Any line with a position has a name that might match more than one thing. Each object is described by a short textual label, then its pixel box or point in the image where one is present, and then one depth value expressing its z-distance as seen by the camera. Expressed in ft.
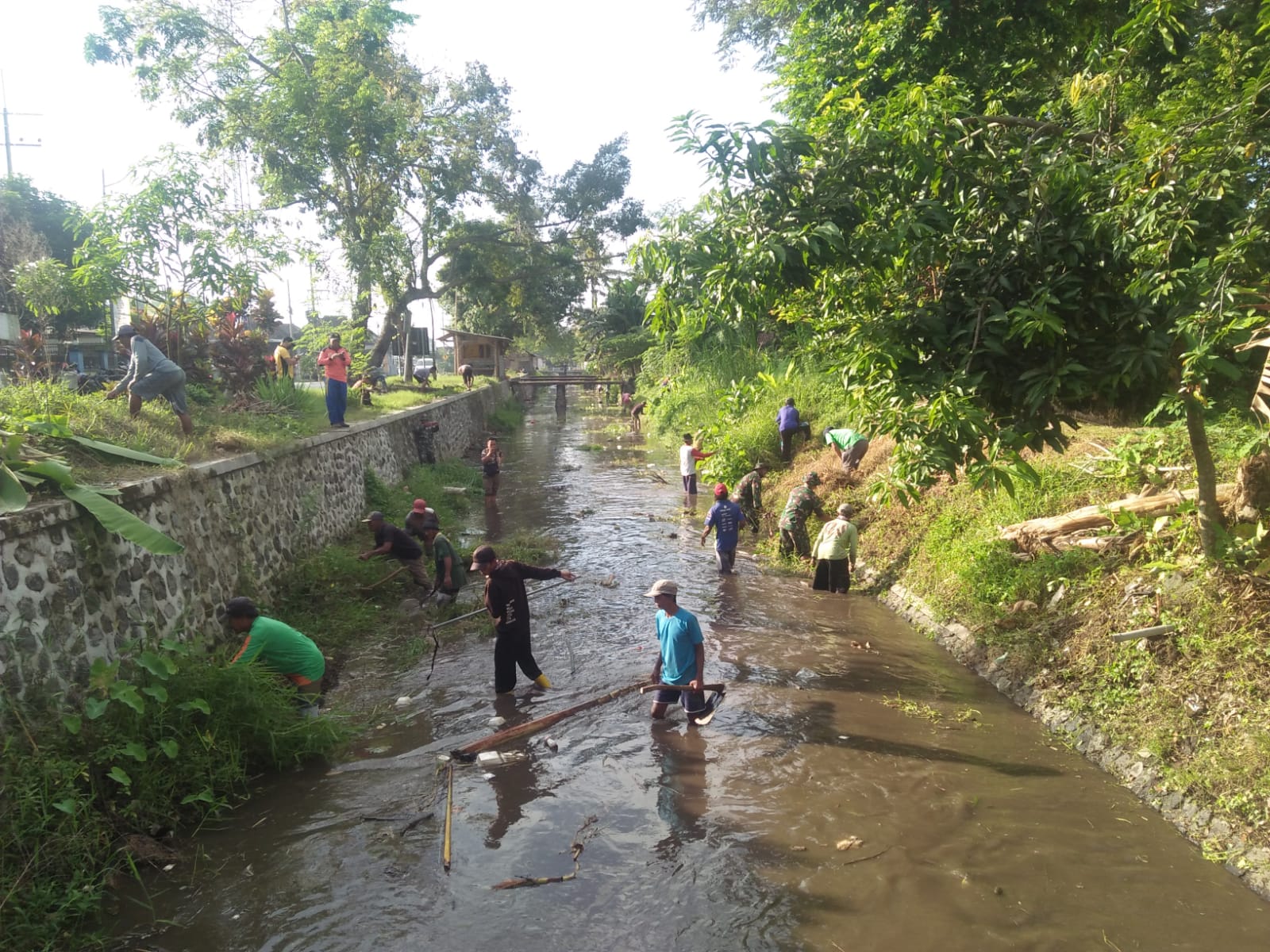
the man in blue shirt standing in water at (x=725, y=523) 38.68
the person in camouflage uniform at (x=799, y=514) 40.63
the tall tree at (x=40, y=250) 38.06
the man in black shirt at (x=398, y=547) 36.14
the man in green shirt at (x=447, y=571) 34.30
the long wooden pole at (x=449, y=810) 17.16
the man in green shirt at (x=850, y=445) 46.39
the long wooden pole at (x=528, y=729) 21.43
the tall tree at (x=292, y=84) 73.92
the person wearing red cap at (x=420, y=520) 39.42
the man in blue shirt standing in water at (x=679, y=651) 22.09
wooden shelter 166.30
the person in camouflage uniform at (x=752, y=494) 46.39
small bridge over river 145.22
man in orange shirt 47.26
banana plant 19.74
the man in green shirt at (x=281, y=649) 22.25
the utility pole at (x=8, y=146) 105.50
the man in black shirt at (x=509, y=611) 24.99
